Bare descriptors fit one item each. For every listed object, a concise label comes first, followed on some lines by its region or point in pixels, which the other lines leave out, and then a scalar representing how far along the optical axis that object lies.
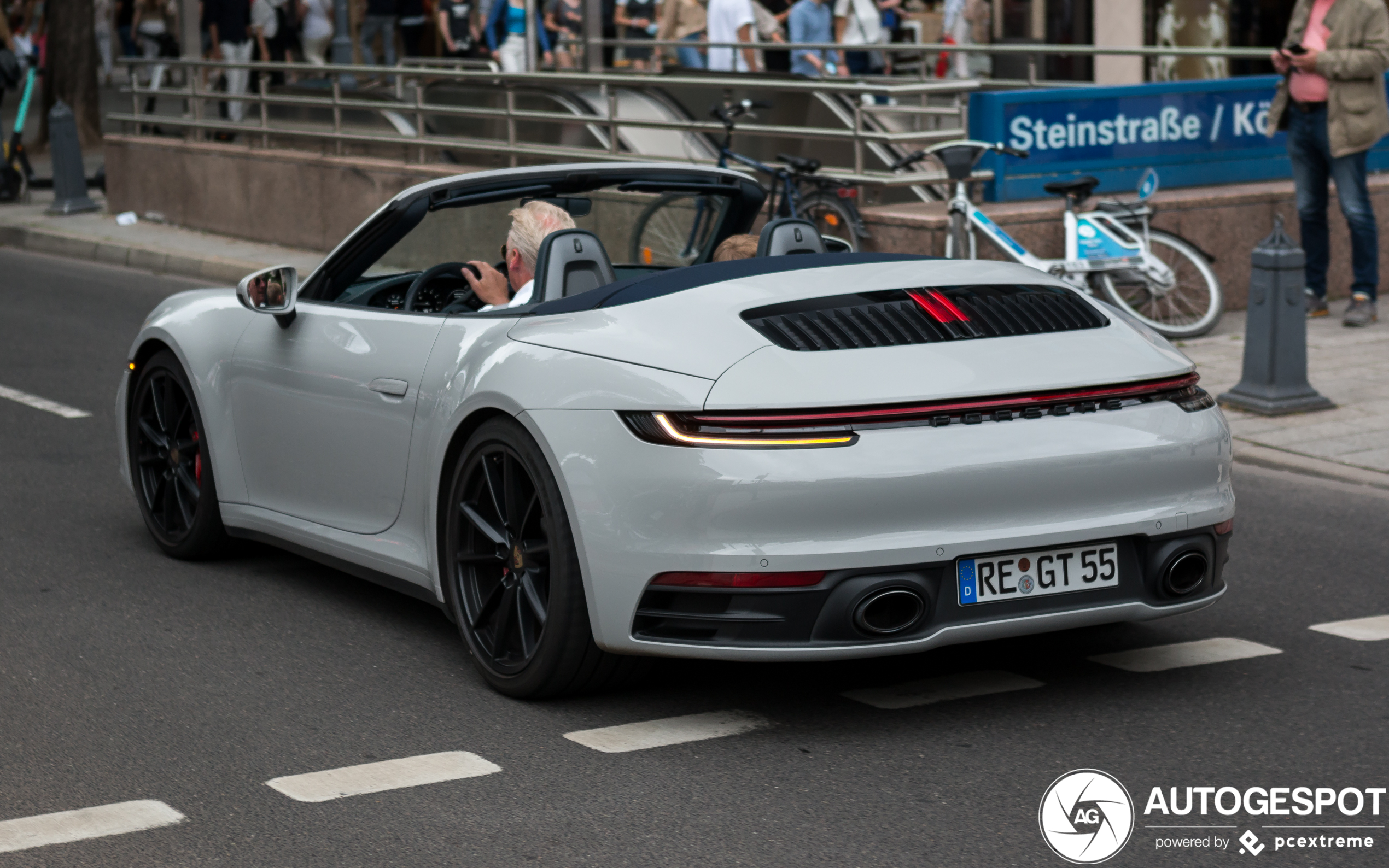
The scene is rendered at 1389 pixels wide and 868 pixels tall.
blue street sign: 11.72
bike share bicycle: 10.84
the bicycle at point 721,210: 6.06
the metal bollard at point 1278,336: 8.93
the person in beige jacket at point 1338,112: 10.73
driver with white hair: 5.51
